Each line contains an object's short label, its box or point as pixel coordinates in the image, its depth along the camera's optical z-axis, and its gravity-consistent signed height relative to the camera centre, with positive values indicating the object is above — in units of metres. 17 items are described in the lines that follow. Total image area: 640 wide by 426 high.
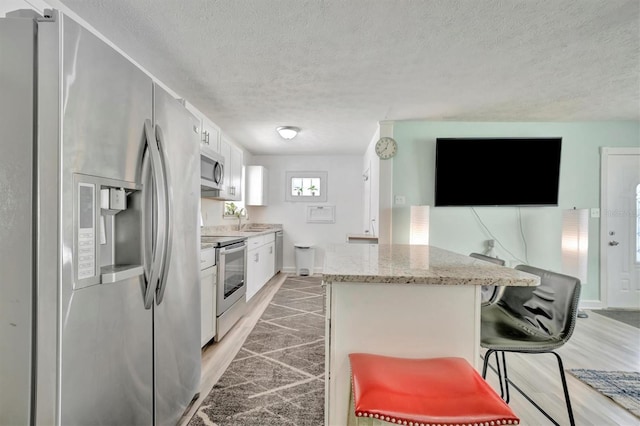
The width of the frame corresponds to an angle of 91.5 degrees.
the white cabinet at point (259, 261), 3.86 -0.74
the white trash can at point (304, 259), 5.86 -0.93
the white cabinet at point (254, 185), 5.64 +0.43
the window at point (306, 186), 6.18 +0.47
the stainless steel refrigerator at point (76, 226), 0.95 -0.06
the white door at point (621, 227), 3.83 -0.18
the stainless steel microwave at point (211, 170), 2.87 +0.39
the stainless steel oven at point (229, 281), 2.75 -0.70
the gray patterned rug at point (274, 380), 1.77 -1.18
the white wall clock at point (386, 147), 3.88 +0.79
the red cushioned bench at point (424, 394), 0.78 -0.51
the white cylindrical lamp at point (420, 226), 3.58 -0.17
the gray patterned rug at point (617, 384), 1.95 -1.18
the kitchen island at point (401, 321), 1.19 -0.42
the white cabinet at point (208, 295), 2.46 -0.71
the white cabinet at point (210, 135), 3.42 +0.89
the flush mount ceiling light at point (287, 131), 4.17 +1.05
